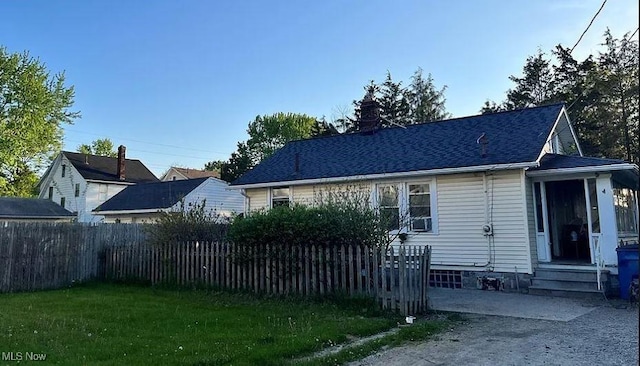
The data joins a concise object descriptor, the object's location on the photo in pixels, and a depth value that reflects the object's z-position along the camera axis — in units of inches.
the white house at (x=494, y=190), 445.4
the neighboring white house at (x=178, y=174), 1713.8
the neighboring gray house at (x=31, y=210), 1109.7
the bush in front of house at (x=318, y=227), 354.3
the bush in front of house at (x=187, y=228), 466.6
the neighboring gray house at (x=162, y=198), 1091.3
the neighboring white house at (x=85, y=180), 1405.0
